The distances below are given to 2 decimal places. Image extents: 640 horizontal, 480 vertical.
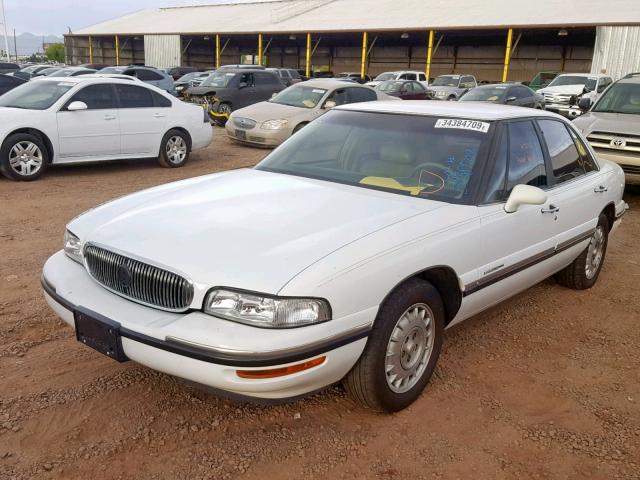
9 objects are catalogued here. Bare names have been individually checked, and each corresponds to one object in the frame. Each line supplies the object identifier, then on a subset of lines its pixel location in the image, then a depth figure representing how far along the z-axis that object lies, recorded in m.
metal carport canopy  29.75
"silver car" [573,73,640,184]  8.70
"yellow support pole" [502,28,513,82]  29.64
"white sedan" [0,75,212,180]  8.78
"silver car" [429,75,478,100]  25.69
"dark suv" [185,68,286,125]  17.73
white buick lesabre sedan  2.63
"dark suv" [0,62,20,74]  25.02
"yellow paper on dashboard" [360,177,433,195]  3.72
